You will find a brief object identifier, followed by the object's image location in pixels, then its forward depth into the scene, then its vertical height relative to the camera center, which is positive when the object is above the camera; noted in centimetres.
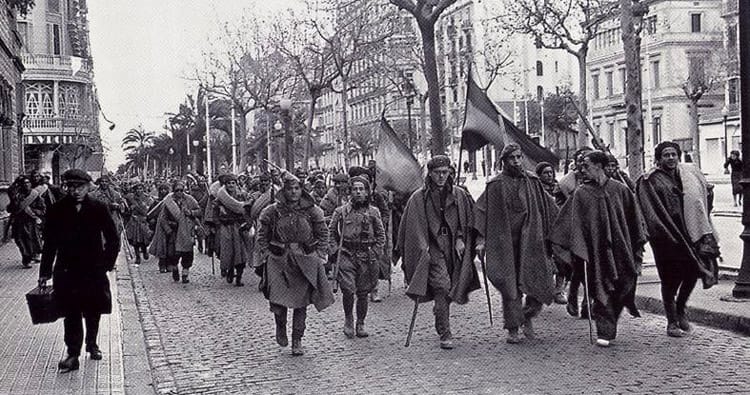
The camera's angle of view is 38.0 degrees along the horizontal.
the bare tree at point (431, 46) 2103 +274
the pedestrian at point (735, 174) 2998 -2
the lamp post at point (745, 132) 1106 +42
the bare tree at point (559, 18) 3089 +468
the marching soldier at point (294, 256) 941 -60
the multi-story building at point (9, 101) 2816 +273
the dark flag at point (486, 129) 1239 +60
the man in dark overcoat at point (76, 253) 873 -47
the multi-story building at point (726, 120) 5850 +298
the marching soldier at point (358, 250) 1036 -63
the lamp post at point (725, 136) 5541 +193
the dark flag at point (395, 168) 1388 +20
